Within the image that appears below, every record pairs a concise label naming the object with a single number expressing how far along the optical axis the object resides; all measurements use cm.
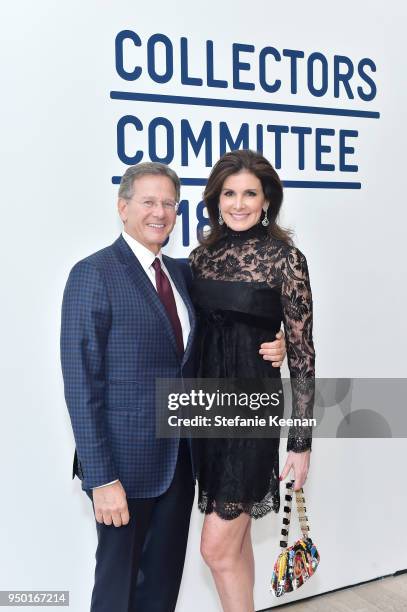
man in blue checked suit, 223
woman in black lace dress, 251
